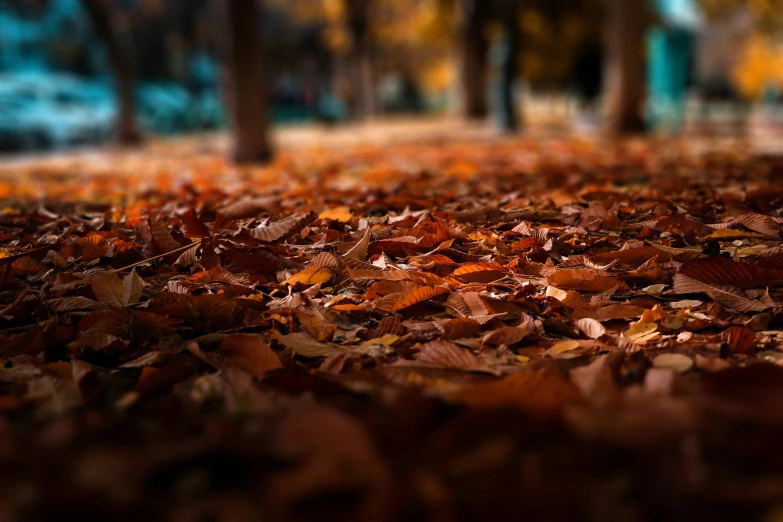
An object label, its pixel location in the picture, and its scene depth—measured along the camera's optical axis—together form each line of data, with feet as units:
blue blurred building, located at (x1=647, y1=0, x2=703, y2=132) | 42.29
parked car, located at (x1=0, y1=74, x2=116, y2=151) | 51.55
